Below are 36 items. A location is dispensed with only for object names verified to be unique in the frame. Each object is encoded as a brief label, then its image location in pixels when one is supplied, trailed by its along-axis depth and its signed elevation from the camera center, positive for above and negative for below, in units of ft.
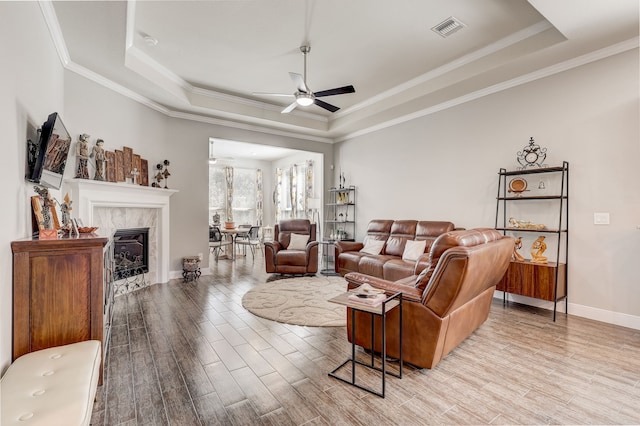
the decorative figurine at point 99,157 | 13.51 +2.19
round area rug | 11.51 -4.06
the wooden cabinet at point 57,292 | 6.10 -1.83
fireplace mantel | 12.90 +0.33
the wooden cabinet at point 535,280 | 11.58 -2.63
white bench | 3.94 -2.74
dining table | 25.29 -2.10
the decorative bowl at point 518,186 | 13.37 +1.20
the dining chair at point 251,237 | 26.46 -2.63
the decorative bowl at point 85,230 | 8.75 -0.69
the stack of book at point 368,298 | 6.95 -2.04
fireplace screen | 15.30 -2.37
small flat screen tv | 7.45 +1.34
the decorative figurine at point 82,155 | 12.94 +2.17
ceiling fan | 11.97 +4.82
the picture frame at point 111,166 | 14.25 +1.91
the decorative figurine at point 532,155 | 13.09 +2.52
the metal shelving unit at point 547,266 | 11.63 -2.05
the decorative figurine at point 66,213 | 8.63 -0.21
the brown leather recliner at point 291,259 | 18.57 -3.04
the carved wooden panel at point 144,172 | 16.16 +1.86
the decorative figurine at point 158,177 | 16.99 +1.70
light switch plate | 11.33 -0.13
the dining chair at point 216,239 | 24.12 -2.54
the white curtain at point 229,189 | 32.81 +2.09
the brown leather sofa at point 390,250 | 15.33 -2.31
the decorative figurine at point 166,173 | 17.30 +1.95
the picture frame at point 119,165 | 14.70 +2.01
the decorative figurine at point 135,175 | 15.59 +1.64
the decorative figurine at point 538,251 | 12.34 -1.51
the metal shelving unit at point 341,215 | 22.91 -0.37
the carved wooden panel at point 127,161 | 15.15 +2.31
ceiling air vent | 10.99 +6.86
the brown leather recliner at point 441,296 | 7.07 -2.08
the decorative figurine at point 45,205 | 7.74 +0.01
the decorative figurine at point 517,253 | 12.73 -1.66
